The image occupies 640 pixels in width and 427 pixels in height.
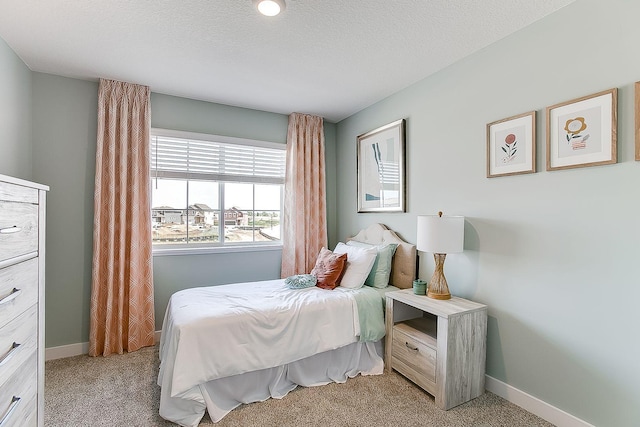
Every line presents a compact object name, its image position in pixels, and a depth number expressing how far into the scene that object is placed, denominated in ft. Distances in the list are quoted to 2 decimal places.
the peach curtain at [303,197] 12.09
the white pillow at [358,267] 8.93
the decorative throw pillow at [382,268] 9.20
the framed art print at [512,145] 6.46
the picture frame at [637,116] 4.96
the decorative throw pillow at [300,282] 8.95
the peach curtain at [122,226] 9.05
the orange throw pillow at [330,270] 8.96
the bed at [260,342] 6.04
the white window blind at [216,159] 10.43
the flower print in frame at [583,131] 5.28
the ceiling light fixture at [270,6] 5.63
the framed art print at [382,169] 9.87
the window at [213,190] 10.49
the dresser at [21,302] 3.80
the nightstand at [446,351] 6.47
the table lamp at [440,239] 7.22
